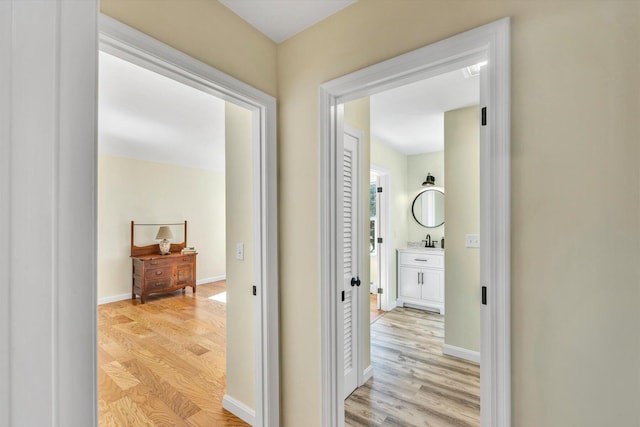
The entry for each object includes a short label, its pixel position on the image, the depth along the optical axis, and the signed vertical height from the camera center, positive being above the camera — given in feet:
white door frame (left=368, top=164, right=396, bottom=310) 14.52 -1.40
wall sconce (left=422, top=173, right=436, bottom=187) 15.11 +1.77
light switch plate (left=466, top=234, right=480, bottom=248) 9.34 -0.86
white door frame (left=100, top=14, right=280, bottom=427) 5.55 -0.79
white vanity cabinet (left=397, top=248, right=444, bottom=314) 13.93 -3.20
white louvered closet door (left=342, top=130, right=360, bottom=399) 7.63 -1.00
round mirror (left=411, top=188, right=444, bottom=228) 15.21 +0.33
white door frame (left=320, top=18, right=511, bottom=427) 3.49 +0.37
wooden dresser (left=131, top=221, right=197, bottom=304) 15.65 -3.21
